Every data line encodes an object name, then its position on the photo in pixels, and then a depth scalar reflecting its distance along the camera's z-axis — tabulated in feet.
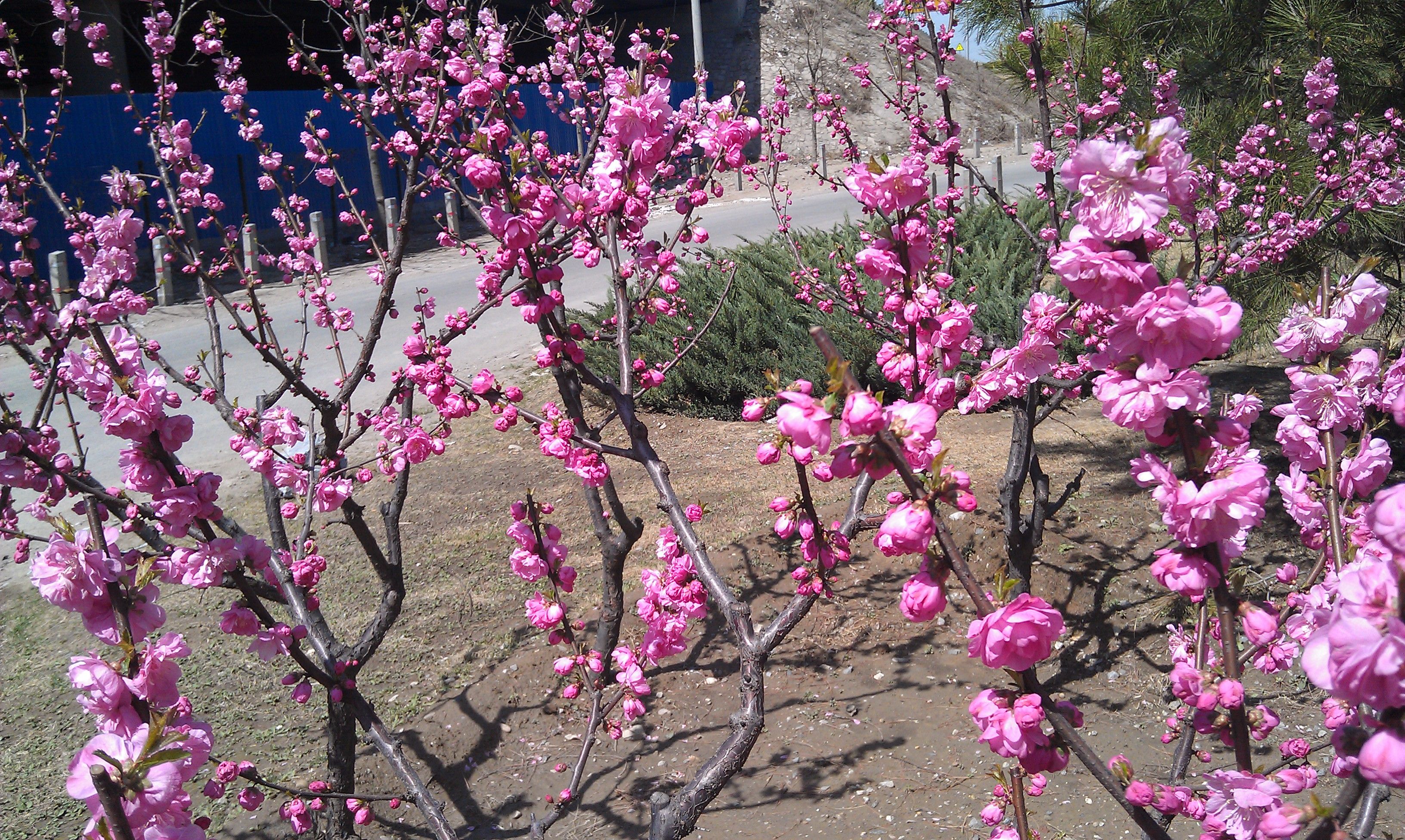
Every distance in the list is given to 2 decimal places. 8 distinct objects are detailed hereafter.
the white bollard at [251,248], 36.29
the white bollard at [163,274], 37.58
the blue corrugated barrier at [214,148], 46.47
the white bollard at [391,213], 43.42
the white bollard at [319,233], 43.91
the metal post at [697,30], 63.00
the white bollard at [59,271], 36.47
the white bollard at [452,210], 38.23
